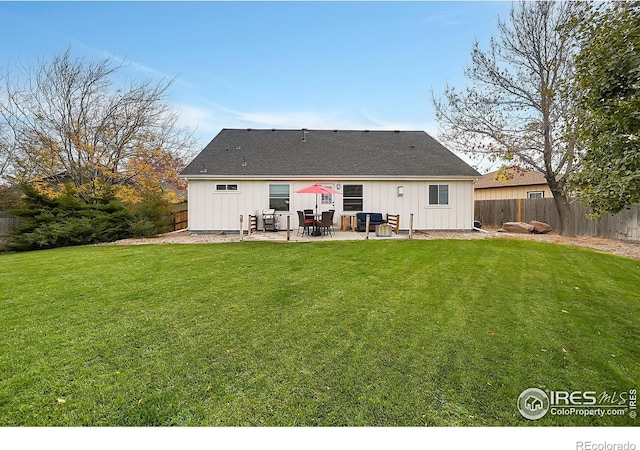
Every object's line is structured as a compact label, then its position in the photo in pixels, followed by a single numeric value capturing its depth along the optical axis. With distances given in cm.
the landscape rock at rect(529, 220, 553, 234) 1300
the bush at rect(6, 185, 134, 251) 1012
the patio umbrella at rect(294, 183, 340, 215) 1073
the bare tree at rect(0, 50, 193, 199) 1189
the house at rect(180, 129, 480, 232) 1242
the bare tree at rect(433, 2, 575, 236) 1138
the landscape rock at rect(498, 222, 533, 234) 1289
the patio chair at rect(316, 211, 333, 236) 1045
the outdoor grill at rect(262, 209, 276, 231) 1227
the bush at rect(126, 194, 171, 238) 1184
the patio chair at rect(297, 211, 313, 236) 1075
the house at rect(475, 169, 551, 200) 2045
